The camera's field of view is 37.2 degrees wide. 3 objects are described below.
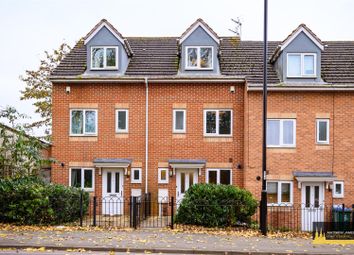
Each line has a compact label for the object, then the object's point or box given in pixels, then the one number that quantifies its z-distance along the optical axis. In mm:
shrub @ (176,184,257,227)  20641
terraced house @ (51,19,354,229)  25906
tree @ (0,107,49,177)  23219
